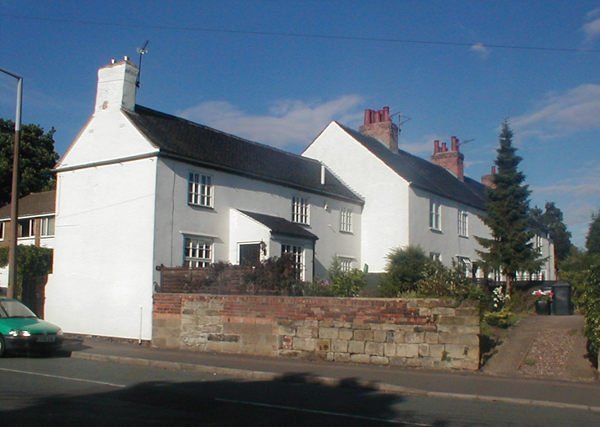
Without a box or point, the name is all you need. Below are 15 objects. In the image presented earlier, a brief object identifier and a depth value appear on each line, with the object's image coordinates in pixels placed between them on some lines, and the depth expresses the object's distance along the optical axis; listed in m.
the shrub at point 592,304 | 13.43
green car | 16.50
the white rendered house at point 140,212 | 21.53
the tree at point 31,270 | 25.41
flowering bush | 20.72
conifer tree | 31.94
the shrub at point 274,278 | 18.69
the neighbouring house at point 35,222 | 35.41
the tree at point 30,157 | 48.47
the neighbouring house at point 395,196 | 31.45
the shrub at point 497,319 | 18.28
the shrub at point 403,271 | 23.11
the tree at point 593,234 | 67.87
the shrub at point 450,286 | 18.44
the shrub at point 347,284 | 20.25
